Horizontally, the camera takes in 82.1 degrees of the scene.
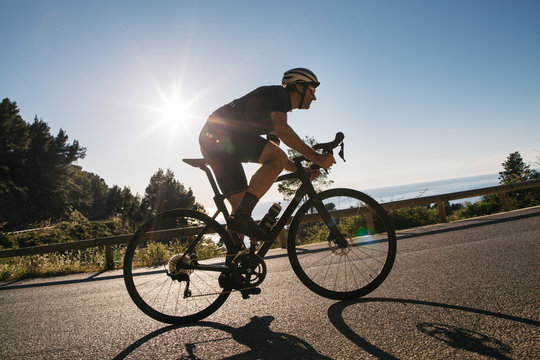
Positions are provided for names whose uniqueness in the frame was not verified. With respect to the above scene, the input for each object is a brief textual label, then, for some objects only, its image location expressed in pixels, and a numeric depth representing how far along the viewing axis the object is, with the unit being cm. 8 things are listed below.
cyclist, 277
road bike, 268
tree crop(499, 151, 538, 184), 1188
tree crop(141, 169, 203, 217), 5316
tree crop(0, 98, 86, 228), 3725
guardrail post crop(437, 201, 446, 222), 902
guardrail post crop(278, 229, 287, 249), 778
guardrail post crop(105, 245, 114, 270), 699
